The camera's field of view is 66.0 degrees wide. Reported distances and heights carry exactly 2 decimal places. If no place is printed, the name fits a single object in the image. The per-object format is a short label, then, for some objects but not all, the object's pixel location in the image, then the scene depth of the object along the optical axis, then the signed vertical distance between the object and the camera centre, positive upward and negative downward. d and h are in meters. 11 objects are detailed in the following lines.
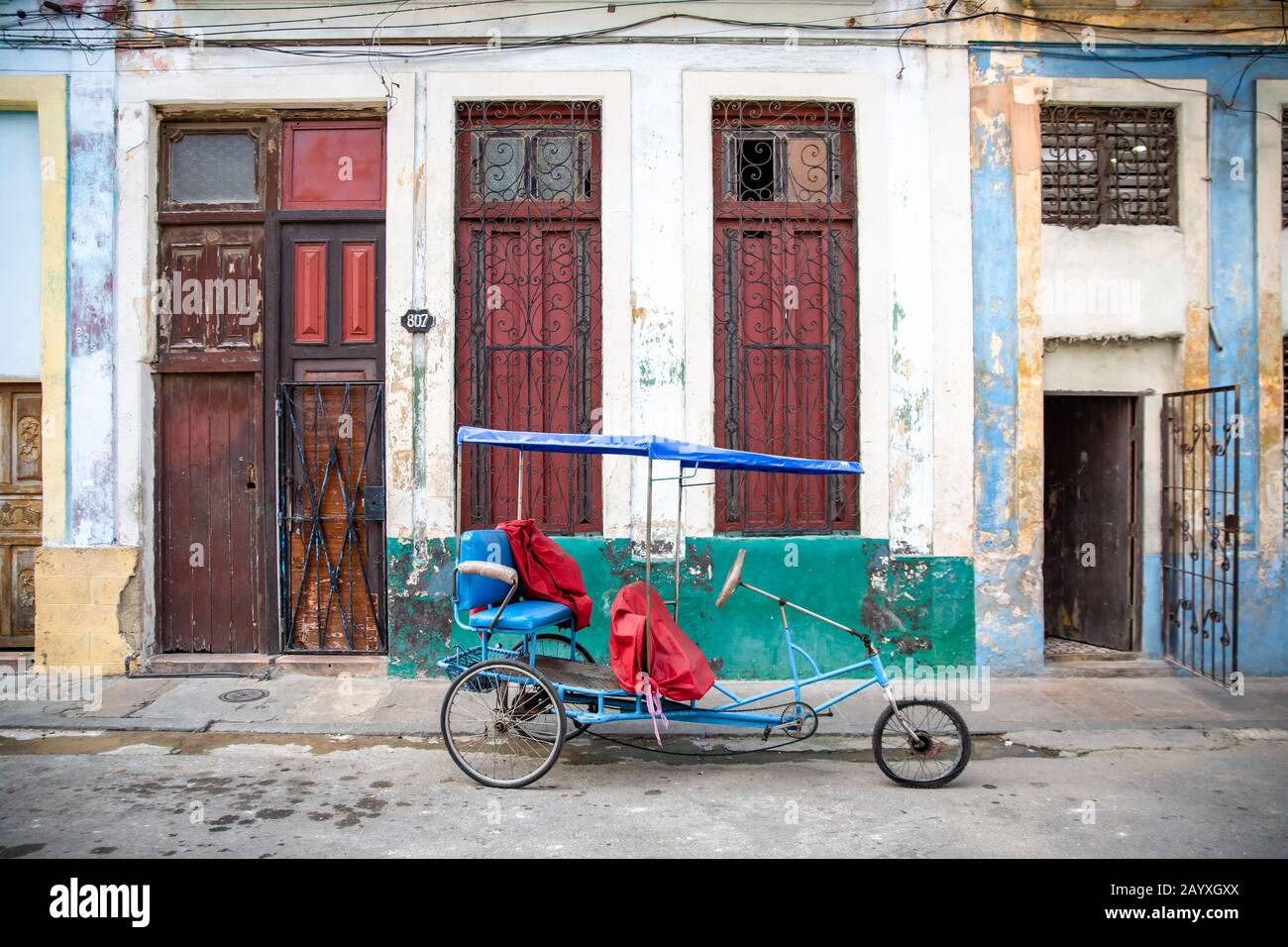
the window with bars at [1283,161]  8.71 +2.62
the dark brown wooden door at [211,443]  8.59 +0.16
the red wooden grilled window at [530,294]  8.52 +1.44
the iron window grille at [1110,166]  8.67 +2.56
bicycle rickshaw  5.72 -1.37
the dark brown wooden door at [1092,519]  8.80 -0.58
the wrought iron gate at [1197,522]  8.30 -0.55
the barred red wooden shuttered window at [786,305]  8.55 +1.34
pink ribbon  5.61 -1.35
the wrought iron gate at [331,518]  8.56 -0.50
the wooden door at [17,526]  8.65 -0.56
